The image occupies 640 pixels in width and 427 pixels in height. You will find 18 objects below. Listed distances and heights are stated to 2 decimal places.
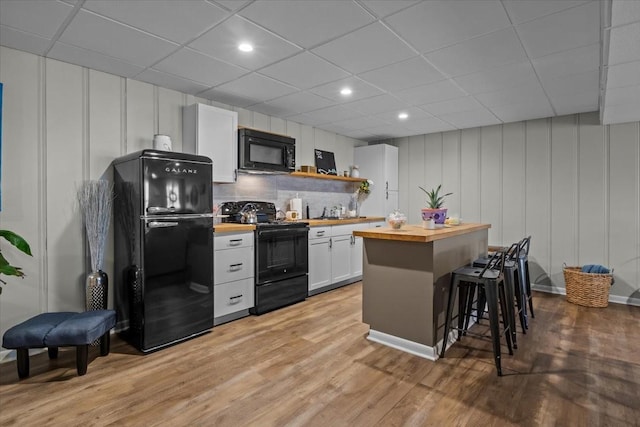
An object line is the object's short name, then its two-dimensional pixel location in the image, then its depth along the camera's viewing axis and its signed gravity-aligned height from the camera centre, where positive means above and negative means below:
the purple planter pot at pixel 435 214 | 3.27 -0.02
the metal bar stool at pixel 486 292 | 2.50 -0.69
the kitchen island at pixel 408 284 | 2.71 -0.61
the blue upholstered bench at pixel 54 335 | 2.34 -0.87
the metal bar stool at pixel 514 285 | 2.88 -0.67
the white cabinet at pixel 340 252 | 4.82 -0.60
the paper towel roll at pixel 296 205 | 4.88 +0.10
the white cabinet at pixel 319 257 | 4.46 -0.62
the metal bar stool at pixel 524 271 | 3.37 -0.61
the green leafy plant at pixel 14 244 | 2.24 -0.25
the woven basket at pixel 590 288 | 4.00 -0.92
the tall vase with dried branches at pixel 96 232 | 2.90 -0.18
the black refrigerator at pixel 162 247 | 2.80 -0.31
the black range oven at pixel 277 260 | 3.77 -0.57
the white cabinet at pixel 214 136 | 3.63 +0.85
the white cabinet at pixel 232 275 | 3.43 -0.67
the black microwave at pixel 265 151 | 4.01 +0.77
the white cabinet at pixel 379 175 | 6.01 +0.68
